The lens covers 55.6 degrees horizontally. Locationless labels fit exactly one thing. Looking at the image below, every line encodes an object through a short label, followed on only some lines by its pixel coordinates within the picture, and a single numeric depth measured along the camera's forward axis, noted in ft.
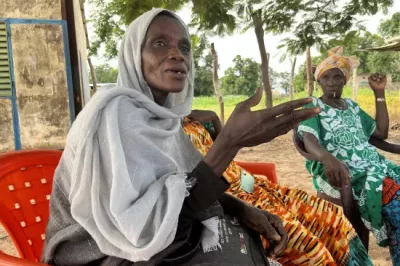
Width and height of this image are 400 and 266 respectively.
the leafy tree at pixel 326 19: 21.07
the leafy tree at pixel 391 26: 59.21
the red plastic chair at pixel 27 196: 5.35
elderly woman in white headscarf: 3.32
